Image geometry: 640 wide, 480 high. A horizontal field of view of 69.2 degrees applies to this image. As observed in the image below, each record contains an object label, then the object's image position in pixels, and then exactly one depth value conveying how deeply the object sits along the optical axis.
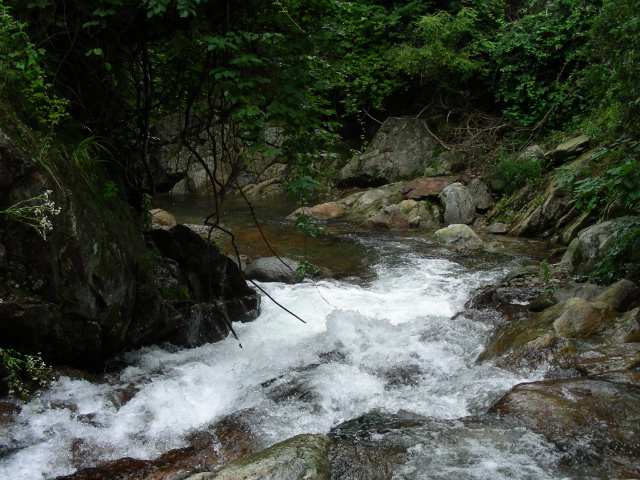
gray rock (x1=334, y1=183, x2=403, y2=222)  13.65
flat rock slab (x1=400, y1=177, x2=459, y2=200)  13.20
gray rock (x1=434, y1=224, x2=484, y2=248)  9.94
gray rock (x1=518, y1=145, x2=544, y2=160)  11.73
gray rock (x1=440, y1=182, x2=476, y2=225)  11.95
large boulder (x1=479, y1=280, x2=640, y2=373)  4.05
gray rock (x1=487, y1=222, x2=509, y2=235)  10.87
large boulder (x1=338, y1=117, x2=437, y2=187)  15.92
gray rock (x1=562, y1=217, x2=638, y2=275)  6.37
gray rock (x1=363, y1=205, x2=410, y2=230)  11.99
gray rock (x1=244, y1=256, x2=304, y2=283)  7.86
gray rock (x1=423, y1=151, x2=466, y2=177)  14.56
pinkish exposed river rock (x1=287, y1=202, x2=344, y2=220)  13.75
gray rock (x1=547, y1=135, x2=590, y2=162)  10.59
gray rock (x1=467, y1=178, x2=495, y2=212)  12.39
